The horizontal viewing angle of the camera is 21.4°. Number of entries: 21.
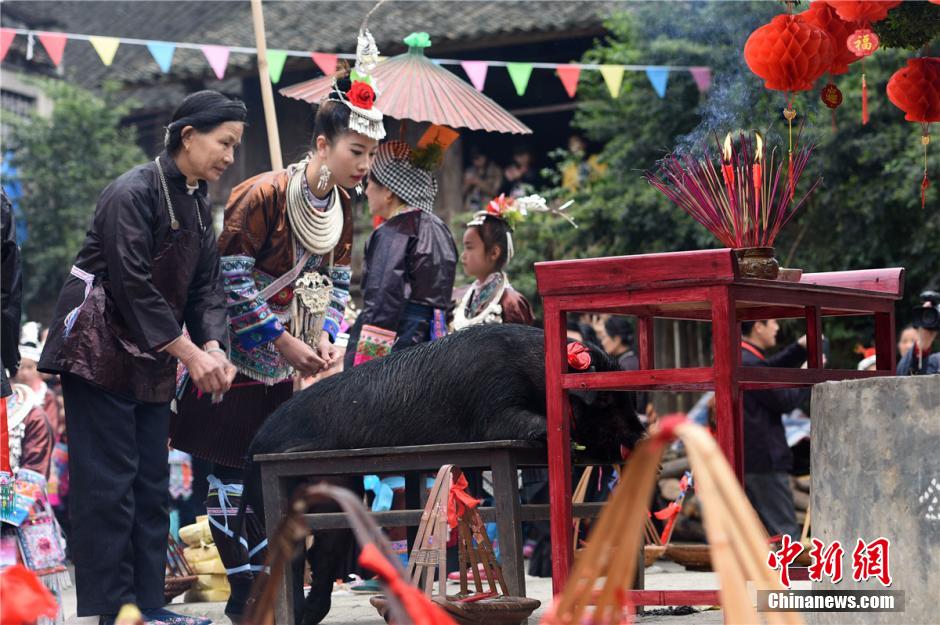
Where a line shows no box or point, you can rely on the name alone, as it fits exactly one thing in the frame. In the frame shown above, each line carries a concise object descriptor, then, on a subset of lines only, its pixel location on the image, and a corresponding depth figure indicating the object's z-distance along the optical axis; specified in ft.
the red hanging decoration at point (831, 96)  25.90
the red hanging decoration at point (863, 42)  23.51
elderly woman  24.18
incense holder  22.19
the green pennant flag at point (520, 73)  62.62
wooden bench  23.38
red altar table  20.91
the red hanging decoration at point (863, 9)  22.64
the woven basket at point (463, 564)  21.03
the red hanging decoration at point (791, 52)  25.25
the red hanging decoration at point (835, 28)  25.90
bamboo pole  35.30
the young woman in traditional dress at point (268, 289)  28.31
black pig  25.13
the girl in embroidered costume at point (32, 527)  31.33
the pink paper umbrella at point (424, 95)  37.52
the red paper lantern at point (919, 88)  26.70
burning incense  22.90
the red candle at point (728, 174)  23.13
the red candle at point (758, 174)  22.83
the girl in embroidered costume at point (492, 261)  40.20
